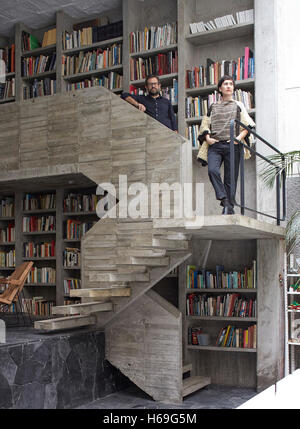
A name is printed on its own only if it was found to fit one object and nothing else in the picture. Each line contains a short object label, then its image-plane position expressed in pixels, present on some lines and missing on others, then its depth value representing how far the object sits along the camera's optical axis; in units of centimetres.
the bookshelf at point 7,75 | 916
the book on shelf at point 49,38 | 877
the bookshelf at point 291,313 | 653
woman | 579
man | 673
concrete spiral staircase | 608
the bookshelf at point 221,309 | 701
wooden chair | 632
